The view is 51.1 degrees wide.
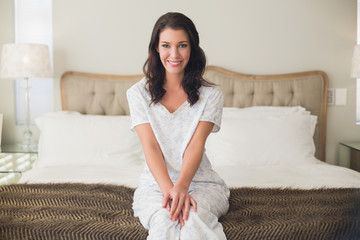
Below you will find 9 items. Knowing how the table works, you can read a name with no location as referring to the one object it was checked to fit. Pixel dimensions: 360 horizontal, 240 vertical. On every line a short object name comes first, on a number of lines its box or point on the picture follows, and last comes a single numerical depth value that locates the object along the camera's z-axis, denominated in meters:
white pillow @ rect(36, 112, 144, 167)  2.44
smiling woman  1.44
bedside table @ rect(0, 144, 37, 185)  2.55
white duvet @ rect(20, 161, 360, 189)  1.98
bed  1.35
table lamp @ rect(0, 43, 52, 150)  2.69
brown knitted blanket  1.30
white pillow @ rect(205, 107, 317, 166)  2.40
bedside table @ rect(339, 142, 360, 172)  2.86
